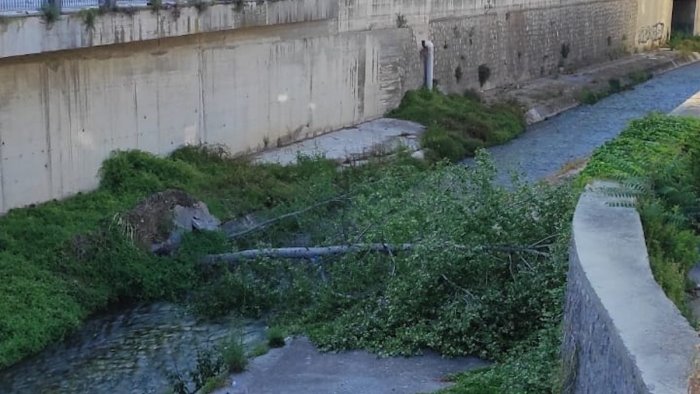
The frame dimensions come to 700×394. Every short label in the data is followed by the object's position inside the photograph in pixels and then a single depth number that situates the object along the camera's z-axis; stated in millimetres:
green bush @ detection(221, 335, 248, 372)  11094
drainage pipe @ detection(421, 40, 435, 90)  29359
